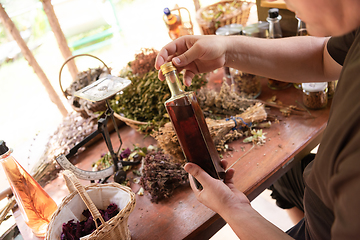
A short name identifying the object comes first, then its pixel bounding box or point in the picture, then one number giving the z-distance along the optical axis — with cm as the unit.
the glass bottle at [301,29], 122
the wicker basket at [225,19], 165
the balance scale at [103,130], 97
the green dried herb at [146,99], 131
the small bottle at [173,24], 183
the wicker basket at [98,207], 71
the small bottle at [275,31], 121
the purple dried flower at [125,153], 120
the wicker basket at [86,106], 142
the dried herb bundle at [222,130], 106
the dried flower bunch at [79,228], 77
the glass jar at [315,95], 111
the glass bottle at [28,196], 84
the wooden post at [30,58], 236
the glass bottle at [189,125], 70
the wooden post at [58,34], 251
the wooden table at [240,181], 86
